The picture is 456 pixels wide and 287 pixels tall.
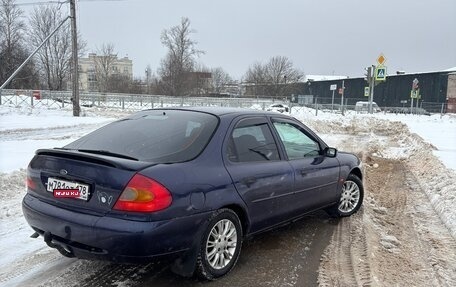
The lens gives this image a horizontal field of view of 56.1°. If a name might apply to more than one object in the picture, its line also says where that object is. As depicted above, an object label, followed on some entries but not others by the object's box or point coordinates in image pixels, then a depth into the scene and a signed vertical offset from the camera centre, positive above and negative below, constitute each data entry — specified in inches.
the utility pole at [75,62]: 981.2 +50.9
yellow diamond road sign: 984.3 +76.1
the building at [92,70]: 3461.6 +164.7
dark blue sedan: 128.1 -33.6
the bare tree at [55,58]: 2358.5 +144.5
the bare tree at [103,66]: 3243.1 +149.6
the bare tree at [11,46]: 2038.6 +180.2
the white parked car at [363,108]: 1666.8 -64.4
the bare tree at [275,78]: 3125.0 +86.6
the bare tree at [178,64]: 2603.3 +138.5
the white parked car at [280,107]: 1484.5 -65.7
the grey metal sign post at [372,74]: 1062.9 +44.3
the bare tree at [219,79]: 3535.9 +76.7
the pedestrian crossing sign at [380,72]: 1016.9 +46.6
